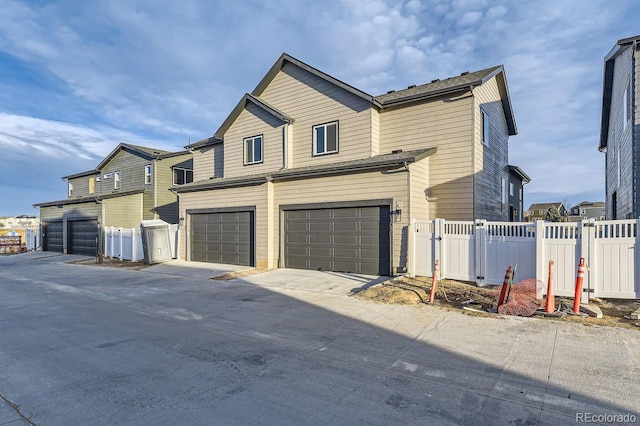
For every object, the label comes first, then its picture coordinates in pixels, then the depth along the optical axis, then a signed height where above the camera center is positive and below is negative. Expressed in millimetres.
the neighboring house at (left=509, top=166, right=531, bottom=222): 20062 +1344
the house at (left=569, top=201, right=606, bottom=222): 57281 +834
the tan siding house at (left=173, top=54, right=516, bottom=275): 13031 +1668
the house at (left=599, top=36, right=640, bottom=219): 11127 +3257
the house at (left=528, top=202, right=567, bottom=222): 71538 +1110
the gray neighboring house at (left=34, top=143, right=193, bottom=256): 24828 +925
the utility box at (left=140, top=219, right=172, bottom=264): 18406 -1343
